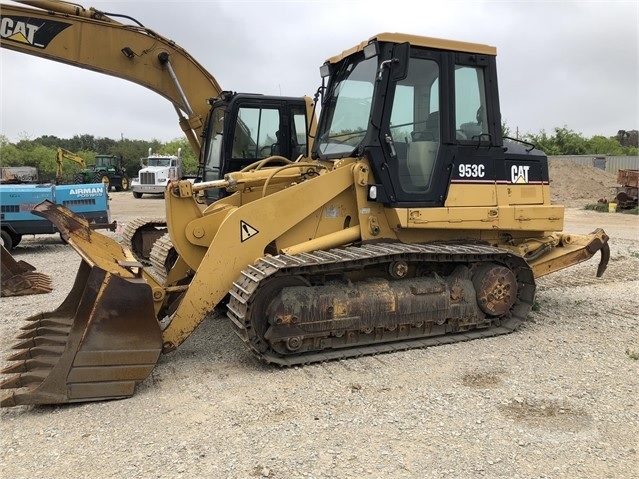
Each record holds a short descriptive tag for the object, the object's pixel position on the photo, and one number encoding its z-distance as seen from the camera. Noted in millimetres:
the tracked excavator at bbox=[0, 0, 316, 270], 7652
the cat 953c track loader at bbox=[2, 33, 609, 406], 4066
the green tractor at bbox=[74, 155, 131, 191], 33125
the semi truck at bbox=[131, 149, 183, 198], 29016
